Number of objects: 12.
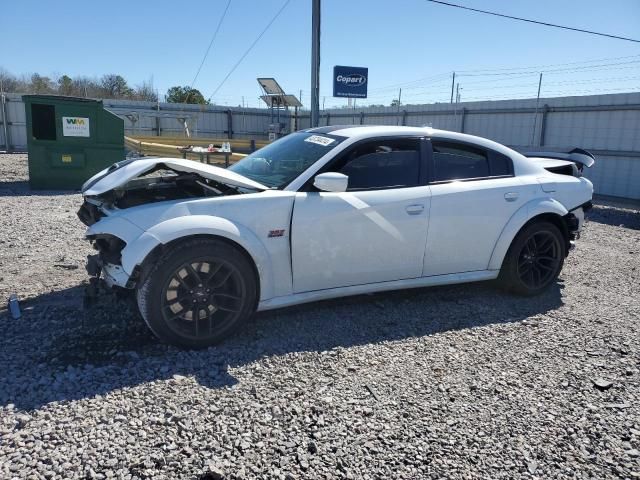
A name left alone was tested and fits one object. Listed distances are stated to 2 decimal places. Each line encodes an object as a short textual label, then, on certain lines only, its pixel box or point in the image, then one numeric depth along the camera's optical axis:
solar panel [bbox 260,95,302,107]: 22.38
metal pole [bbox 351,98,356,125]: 22.69
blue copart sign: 15.52
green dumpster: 10.96
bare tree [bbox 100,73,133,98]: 46.69
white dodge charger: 3.54
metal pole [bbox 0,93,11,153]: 21.19
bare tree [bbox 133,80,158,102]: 42.16
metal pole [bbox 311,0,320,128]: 11.70
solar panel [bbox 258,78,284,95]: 21.19
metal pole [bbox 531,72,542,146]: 14.24
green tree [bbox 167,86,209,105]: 38.91
